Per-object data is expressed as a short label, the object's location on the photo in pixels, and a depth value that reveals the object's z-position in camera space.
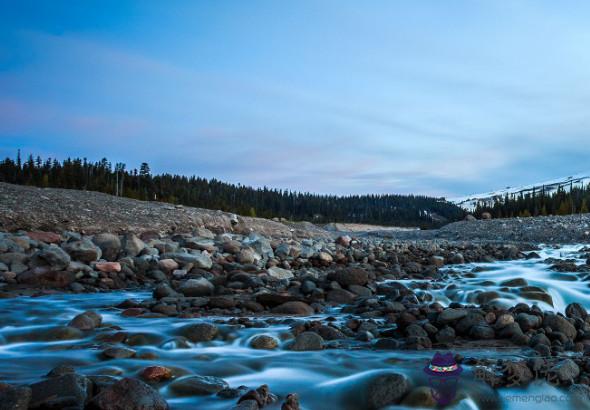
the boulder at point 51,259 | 10.16
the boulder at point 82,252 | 10.99
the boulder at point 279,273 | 11.26
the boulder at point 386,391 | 4.14
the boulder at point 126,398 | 3.40
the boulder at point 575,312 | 7.35
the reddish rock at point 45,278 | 9.52
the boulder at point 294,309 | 7.91
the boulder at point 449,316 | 6.48
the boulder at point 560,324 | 6.10
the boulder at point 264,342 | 5.97
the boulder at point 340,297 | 9.11
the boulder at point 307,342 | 5.82
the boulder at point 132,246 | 12.23
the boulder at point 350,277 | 10.00
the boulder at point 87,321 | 6.31
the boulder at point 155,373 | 4.47
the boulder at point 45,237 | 12.63
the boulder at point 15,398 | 3.30
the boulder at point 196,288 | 9.11
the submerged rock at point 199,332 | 6.11
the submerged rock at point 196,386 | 4.22
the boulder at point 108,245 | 11.88
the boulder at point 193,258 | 11.82
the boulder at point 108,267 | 10.75
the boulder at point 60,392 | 3.43
